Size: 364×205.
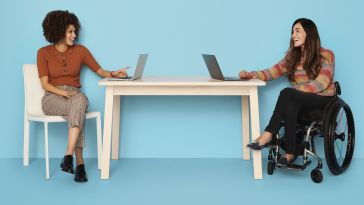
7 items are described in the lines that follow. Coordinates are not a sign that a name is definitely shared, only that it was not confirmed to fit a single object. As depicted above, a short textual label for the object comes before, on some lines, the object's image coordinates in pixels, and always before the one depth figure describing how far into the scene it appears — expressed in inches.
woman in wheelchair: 140.5
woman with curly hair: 148.3
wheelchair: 136.8
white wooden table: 141.7
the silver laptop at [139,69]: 142.4
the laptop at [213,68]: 141.6
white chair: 154.6
